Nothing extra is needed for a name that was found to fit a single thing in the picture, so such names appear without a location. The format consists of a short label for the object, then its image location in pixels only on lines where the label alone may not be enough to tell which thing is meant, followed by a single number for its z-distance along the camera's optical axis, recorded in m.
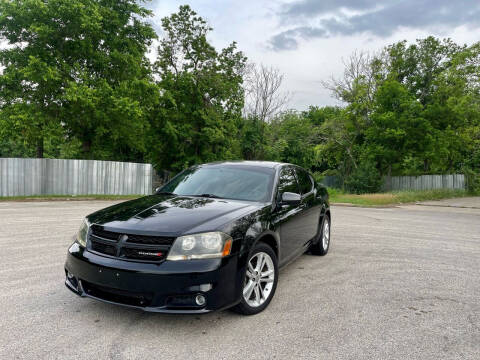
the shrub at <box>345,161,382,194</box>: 27.20
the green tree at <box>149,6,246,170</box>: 29.98
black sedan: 2.91
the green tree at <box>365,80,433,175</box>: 27.66
